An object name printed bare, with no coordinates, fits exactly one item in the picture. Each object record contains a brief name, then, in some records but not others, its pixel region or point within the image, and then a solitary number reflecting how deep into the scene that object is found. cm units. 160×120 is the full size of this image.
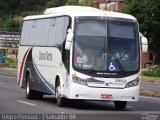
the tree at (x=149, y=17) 8900
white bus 2308
